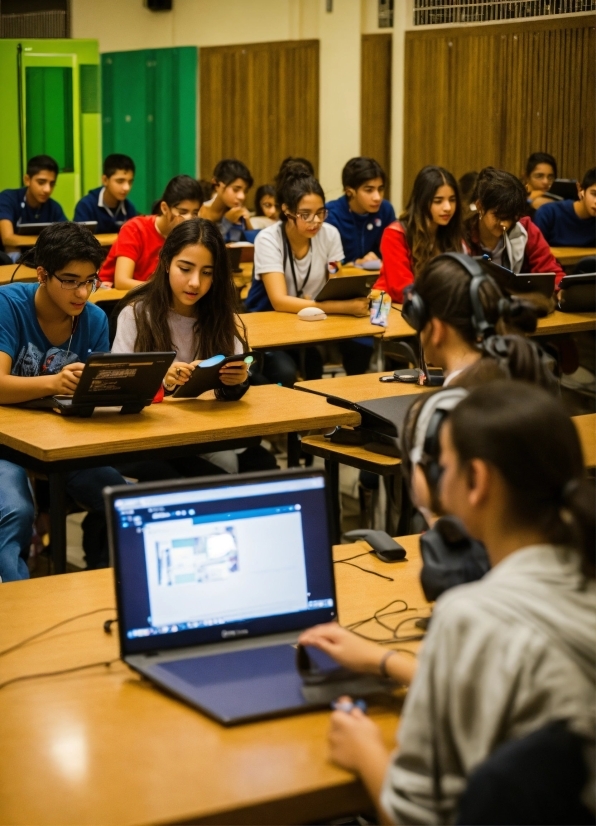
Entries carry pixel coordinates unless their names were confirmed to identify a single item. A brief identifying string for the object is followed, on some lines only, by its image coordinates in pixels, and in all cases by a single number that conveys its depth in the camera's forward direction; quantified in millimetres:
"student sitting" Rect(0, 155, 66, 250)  7832
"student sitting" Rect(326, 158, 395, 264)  6496
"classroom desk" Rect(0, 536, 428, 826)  1404
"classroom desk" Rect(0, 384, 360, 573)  3055
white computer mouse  4883
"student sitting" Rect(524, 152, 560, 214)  8039
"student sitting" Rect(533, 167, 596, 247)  6812
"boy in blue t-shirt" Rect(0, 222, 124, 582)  3293
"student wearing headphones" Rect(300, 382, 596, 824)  1235
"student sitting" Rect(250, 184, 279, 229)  8781
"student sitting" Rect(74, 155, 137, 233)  7781
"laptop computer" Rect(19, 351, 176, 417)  3152
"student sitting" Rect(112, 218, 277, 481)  3598
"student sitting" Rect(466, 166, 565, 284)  5000
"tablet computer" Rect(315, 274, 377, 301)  4931
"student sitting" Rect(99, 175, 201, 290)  5539
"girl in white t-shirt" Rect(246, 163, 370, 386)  5066
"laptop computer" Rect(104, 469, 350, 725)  1727
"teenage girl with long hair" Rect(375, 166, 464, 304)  5113
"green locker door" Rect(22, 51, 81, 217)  9664
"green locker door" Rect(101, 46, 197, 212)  10188
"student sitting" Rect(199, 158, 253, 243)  7141
